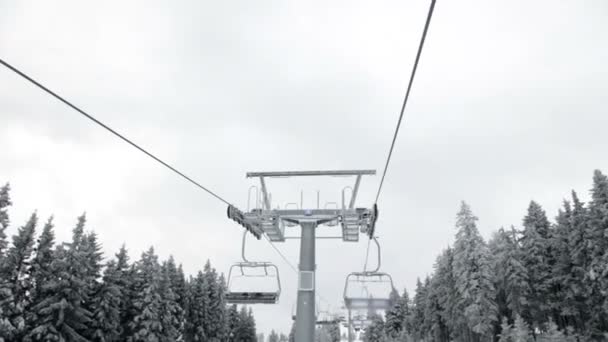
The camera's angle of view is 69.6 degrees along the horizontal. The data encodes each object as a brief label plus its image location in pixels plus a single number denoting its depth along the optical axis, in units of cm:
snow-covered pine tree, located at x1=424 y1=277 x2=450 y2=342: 5824
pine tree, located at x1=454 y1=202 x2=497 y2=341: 3906
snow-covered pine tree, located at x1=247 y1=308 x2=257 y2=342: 8519
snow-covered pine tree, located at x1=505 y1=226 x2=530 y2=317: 4053
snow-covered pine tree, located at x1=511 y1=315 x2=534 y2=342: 3219
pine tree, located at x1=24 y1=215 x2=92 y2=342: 3002
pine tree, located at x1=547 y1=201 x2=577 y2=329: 3912
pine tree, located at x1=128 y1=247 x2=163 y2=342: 3781
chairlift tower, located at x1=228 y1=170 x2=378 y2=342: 1405
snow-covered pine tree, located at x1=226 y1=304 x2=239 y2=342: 7378
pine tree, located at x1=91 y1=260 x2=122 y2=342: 3375
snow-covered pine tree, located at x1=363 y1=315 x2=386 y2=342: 8988
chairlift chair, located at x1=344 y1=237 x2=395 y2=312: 1381
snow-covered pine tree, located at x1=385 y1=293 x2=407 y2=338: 7975
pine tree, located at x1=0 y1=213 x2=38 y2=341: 2794
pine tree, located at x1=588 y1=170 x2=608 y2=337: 3272
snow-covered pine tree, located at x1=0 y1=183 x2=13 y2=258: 2691
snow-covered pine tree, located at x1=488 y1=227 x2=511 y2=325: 4284
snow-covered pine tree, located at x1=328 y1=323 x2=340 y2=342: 11762
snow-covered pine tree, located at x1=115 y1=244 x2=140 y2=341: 3806
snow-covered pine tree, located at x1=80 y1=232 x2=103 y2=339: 3369
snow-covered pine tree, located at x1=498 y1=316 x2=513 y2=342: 3416
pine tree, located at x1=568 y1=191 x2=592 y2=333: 3675
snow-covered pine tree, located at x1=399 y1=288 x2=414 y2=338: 7349
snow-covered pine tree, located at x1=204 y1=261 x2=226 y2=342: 5557
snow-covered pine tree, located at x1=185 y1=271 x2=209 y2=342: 5295
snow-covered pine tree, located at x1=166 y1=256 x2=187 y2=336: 4891
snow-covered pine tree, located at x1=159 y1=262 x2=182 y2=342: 4212
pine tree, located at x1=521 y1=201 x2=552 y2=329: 4156
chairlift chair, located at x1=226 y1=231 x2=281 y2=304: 1366
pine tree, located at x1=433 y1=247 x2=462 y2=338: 4843
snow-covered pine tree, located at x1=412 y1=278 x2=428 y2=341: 6607
